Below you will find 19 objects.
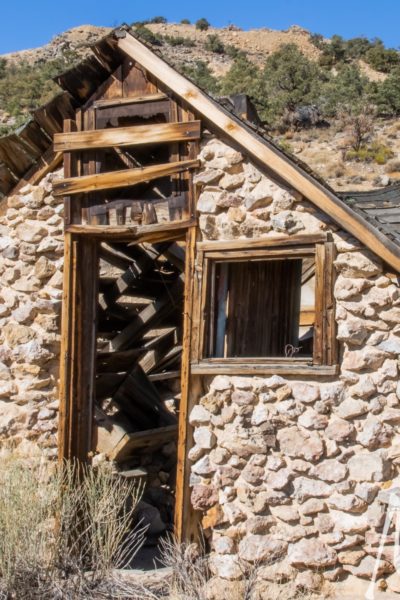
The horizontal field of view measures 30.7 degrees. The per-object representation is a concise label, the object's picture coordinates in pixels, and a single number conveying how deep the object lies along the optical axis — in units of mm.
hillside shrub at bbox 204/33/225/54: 51688
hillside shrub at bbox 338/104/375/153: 27391
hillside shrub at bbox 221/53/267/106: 35094
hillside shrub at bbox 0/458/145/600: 5652
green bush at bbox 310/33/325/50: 52950
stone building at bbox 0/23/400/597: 6062
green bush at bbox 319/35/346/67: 47531
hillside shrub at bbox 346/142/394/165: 24906
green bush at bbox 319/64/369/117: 32281
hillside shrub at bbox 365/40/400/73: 45656
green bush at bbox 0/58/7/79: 42709
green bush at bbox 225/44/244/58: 50722
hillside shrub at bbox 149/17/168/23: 61375
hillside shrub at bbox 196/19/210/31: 59062
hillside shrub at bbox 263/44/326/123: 33125
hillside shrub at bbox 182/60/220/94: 37906
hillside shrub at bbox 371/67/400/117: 31672
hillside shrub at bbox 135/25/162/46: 49425
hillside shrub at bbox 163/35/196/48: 52062
